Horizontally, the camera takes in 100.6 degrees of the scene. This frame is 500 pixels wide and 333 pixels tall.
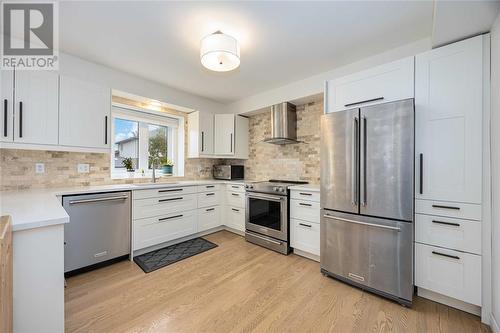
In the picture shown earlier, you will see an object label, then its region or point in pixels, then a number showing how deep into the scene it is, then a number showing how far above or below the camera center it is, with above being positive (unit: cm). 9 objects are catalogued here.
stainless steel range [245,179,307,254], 280 -71
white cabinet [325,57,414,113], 190 +81
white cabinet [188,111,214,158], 378 +60
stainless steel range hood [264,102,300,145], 327 +69
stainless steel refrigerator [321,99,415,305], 176 -28
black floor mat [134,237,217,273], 246 -117
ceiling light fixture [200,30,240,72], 183 +105
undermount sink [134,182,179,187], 278 -26
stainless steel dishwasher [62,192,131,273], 214 -71
